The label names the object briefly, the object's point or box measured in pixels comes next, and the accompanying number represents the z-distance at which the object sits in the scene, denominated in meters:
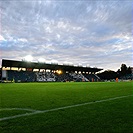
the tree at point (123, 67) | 94.70
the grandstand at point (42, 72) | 44.75
